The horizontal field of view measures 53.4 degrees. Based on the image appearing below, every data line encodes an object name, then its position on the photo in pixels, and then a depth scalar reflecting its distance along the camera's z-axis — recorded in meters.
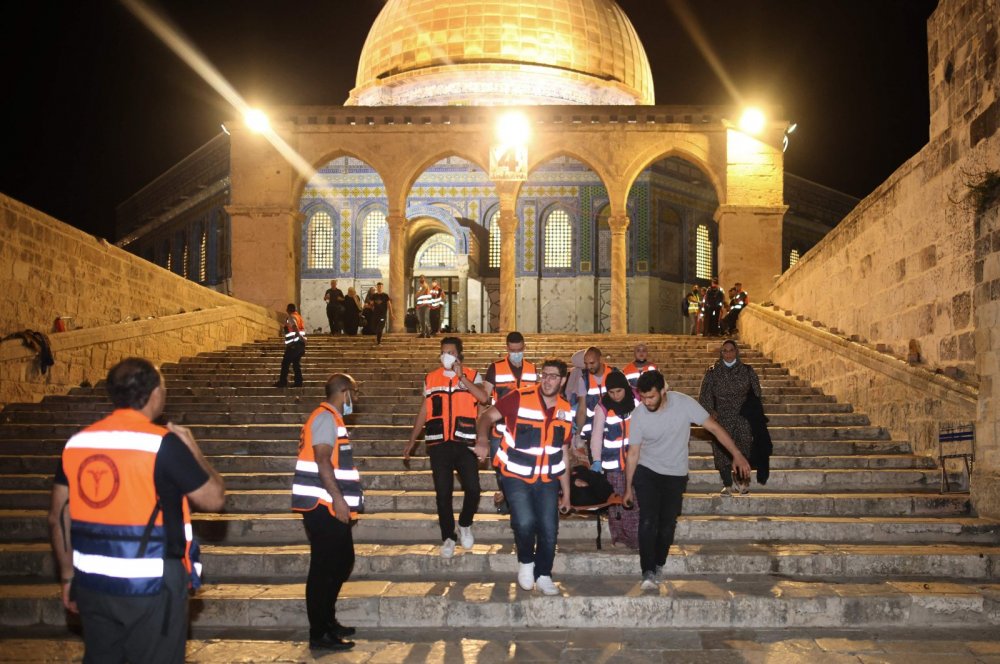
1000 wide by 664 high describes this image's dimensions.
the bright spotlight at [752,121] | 23.73
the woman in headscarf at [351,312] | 23.69
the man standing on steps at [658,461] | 6.98
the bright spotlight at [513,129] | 24.03
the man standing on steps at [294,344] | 14.01
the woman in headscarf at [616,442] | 7.84
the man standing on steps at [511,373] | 8.38
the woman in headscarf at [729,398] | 9.12
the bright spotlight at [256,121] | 23.81
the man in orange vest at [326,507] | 6.02
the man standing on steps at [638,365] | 9.32
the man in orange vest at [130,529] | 3.93
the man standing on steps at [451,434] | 7.67
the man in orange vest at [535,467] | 6.93
